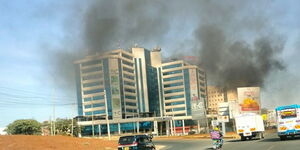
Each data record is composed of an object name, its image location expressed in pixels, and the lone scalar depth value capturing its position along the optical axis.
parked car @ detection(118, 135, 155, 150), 27.91
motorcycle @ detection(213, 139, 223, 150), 28.20
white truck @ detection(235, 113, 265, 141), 43.41
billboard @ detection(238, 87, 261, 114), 118.38
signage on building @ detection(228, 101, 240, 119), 102.04
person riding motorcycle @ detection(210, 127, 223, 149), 28.23
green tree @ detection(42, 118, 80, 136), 106.85
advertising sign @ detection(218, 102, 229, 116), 113.50
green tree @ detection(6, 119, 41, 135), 100.75
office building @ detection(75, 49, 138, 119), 127.44
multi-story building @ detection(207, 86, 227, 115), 153.77
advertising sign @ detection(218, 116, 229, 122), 62.38
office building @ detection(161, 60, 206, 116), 164.75
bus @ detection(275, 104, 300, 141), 35.50
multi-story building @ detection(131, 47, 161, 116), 164.00
